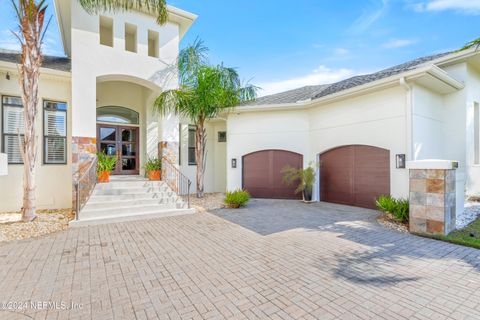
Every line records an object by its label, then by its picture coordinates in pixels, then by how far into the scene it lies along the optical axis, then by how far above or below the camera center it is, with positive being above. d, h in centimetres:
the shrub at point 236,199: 940 -158
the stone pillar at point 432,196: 575 -92
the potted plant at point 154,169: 1000 -39
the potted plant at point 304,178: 1041 -80
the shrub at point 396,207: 689 -143
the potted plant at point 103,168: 901 -30
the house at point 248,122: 843 +161
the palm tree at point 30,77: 695 +249
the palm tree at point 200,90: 970 +298
